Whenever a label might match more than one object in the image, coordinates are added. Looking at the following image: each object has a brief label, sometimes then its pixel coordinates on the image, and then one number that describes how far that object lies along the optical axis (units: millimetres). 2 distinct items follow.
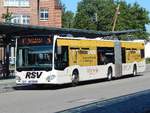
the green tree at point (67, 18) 104724
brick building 59764
